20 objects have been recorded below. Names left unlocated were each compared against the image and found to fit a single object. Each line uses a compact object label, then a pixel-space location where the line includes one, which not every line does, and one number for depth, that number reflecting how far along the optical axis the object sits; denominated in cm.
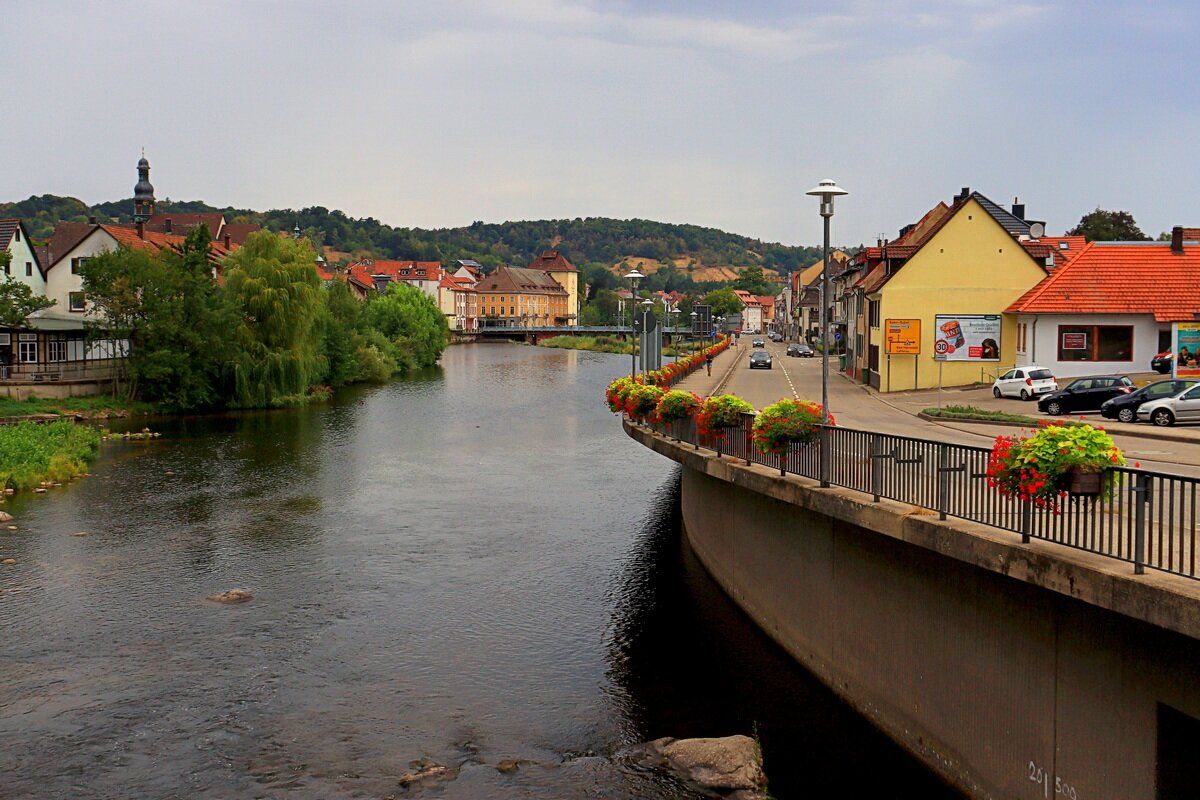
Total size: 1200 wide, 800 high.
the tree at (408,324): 9519
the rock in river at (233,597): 2164
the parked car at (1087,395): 3331
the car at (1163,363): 3959
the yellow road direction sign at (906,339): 4600
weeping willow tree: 6069
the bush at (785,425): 1656
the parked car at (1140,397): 2991
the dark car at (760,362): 6512
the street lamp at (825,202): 1750
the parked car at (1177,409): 2855
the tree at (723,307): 19288
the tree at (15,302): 5225
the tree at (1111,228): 8906
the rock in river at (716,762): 1324
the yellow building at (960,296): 4572
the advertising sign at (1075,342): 4222
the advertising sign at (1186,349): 3675
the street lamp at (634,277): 3642
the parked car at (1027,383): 3888
